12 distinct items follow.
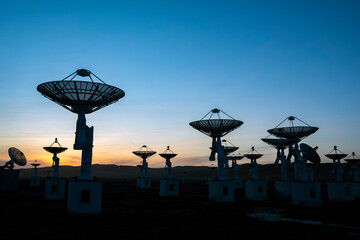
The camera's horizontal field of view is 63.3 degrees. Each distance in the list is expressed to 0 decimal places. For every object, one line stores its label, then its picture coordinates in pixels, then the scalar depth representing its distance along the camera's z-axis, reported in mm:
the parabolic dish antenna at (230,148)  68544
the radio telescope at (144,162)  77356
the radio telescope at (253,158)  55269
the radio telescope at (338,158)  55938
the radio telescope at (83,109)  25281
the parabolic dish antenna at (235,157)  87000
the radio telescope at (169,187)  51562
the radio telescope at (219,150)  38906
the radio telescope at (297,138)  39116
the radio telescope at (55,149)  49125
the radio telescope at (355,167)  59862
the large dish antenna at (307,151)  38900
